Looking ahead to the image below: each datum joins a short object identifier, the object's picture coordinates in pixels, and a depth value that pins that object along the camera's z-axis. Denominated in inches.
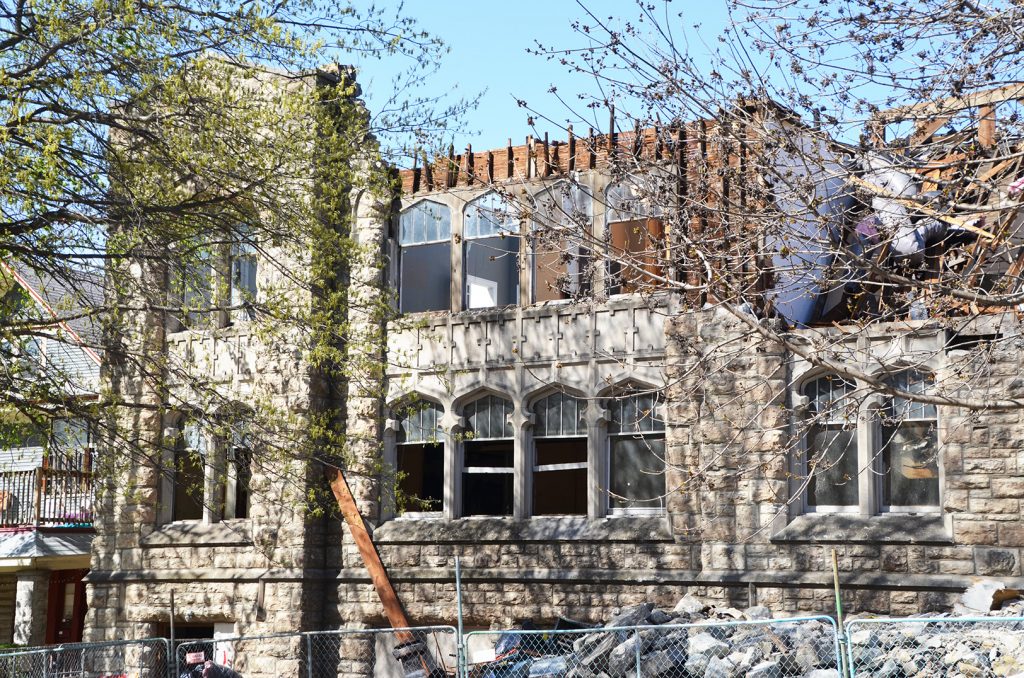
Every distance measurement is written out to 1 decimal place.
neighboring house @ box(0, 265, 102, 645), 1005.2
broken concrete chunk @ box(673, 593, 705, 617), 646.7
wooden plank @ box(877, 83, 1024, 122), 422.9
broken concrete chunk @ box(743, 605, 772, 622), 628.4
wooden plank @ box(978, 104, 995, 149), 588.4
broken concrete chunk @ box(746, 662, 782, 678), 537.3
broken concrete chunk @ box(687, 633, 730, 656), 567.2
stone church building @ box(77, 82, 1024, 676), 637.3
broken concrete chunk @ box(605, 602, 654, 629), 641.0
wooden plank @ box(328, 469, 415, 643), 768.3
